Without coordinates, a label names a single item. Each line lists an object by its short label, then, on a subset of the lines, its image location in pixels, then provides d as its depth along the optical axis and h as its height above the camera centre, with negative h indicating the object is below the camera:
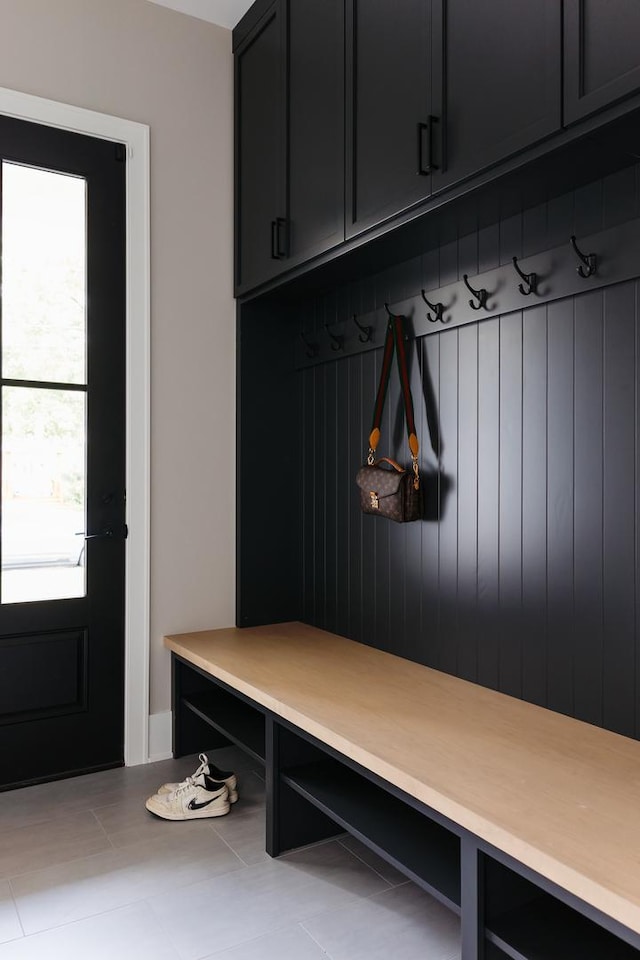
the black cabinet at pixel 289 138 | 2.21 +1.18
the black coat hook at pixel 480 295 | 2.00 +0.53
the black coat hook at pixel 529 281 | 1.86 +0.53
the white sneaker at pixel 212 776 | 2.33 -0.94
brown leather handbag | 2.21 +0.03
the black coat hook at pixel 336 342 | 2.65 +0.54
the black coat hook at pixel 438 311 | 2.16 +0.53
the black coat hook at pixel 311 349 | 2.82 +0.55
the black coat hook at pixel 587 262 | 1.70 +0.53
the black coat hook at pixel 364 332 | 2.48 +0.54
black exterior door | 2.46 +0.13
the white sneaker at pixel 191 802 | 2.23 -0.97
